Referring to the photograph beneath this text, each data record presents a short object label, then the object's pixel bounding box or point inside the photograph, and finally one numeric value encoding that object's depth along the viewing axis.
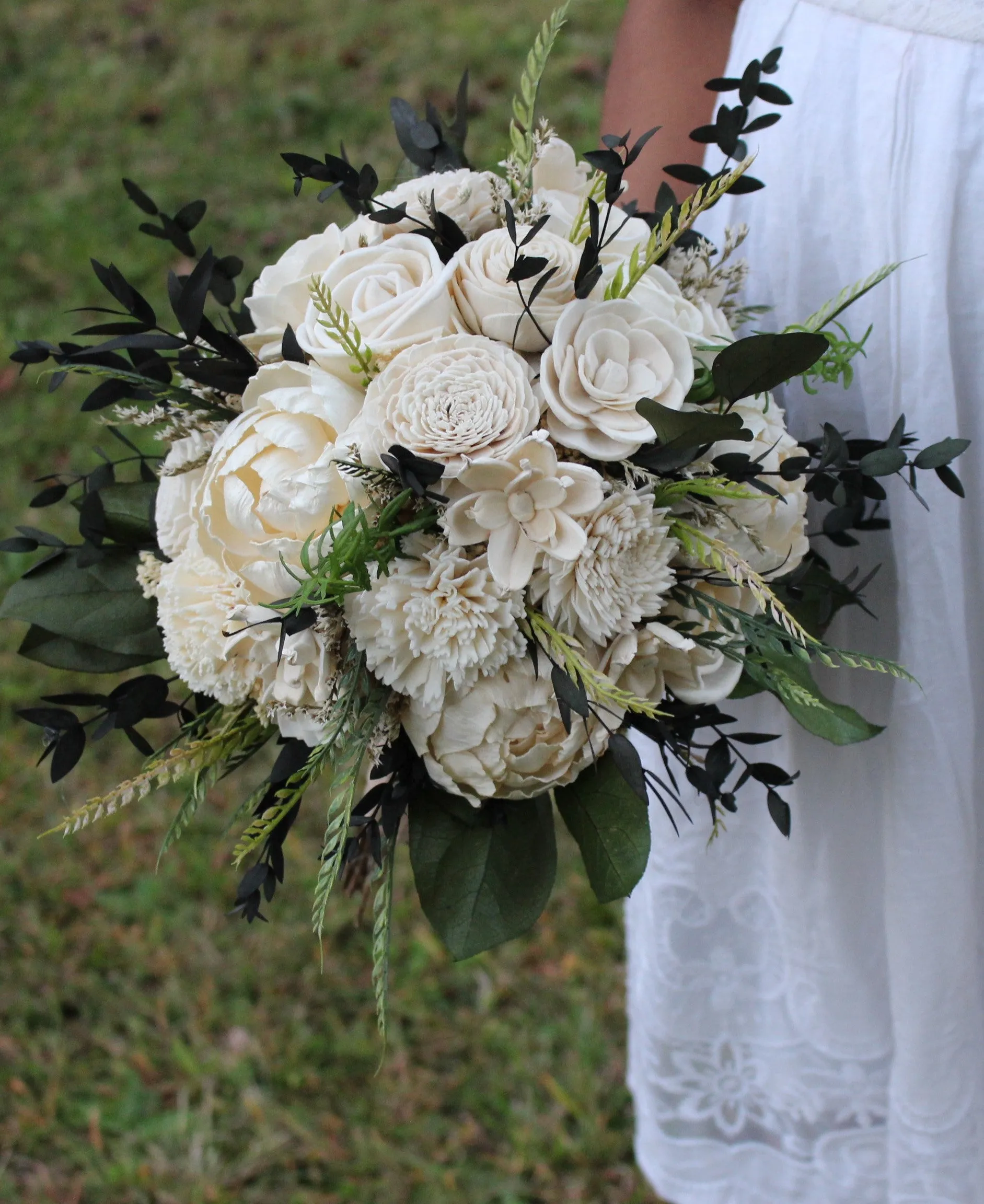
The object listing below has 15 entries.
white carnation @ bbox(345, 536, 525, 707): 0.97
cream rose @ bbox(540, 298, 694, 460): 0.97
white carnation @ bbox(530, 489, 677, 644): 0.97
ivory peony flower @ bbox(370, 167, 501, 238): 1.02
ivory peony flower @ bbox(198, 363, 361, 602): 0.97
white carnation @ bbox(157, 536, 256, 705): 1.00
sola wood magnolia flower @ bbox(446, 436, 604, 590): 0.96
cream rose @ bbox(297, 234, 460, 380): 0.98
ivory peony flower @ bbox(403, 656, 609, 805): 0.99
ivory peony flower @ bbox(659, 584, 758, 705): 1.00
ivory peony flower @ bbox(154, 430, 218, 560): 1.02
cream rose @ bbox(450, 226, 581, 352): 0.98
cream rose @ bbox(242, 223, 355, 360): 1.02
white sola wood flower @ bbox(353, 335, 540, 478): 0.96
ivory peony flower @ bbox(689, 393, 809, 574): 0.99
